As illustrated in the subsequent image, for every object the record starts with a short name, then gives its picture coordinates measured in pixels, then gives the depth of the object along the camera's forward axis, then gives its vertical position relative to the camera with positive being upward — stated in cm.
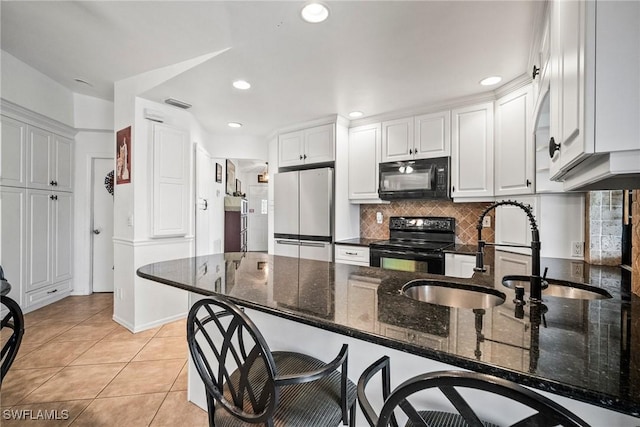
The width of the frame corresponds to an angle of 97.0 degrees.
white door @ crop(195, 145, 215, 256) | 345 +12
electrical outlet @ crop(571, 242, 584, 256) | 206 -26
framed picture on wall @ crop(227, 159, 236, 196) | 510 +62
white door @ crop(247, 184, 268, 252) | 768 -22
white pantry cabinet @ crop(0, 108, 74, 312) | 284 +2
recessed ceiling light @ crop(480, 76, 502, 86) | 235 +111
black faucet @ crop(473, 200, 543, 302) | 104 -21
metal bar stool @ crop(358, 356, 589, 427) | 44 -32
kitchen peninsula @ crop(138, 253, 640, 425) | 58 -33
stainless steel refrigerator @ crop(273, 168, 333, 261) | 329 -4
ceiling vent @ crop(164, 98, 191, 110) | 288 +112
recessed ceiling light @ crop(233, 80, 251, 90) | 250 +113
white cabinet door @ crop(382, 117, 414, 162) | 309 +80
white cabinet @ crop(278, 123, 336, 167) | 337 +81
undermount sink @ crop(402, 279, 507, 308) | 127 -39
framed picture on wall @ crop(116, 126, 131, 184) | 282 +54
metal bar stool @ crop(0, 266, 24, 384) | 104 -48
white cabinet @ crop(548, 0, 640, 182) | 68 +32
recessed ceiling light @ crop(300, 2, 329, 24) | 158 +114
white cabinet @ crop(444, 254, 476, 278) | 250 -48
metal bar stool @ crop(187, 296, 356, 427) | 79 -59
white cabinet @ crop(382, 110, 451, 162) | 289 +80
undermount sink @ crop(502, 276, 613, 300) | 132 -37
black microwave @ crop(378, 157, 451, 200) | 288 +34
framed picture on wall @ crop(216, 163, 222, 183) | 432 +58
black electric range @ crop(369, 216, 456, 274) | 266 -35
